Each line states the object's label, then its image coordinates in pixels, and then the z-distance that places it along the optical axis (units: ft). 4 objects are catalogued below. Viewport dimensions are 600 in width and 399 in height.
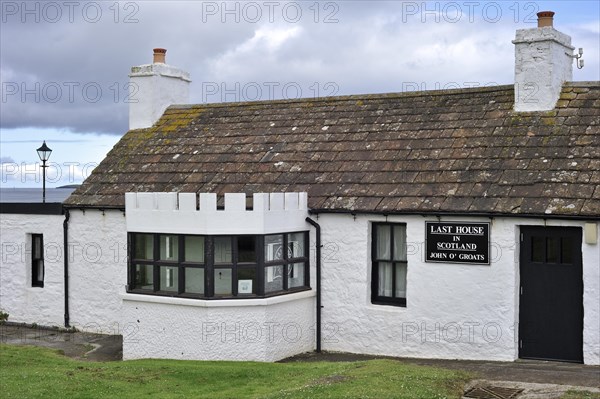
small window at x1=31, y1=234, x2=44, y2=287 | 65.46
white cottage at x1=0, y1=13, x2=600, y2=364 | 46.01
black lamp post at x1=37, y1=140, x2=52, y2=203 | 73.31
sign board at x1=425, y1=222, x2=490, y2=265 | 46.75
